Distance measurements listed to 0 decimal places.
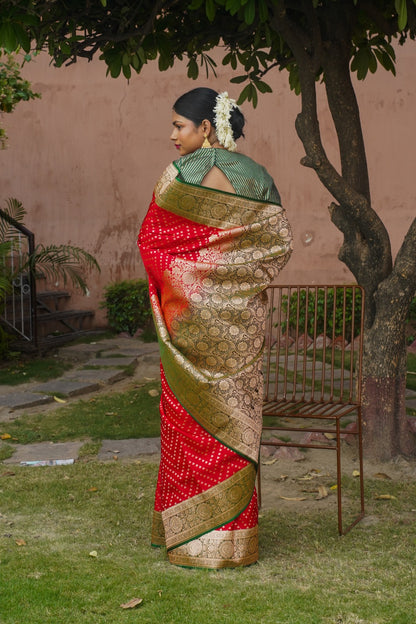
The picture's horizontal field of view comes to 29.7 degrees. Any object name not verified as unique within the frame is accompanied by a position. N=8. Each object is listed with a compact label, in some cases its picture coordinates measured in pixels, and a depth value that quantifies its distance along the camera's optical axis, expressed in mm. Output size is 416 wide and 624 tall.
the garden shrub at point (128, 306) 9523
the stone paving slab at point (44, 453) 4934
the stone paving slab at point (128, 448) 5039
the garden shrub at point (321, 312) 8211
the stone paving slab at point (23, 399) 6355
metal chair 3822
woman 3297
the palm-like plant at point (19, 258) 7891
